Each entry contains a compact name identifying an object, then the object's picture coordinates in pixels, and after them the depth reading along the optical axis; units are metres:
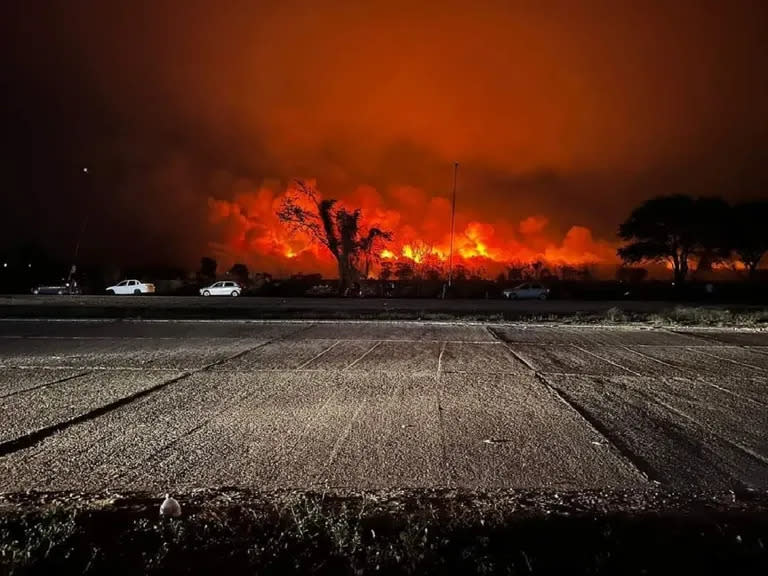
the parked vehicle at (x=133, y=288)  60.03
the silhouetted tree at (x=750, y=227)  71.94
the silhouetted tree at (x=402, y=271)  68.19
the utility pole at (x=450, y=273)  62.59
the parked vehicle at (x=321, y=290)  60.66
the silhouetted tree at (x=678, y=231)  70.75
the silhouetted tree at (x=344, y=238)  65.19
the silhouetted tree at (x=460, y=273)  68.12
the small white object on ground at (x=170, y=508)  5.17
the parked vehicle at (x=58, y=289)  61.89
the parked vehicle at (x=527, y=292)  56.94
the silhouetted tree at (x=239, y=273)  73.94
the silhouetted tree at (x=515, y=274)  70.06
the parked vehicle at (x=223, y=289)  58.19
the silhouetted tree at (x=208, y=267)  91.78
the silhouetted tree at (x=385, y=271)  67.75
